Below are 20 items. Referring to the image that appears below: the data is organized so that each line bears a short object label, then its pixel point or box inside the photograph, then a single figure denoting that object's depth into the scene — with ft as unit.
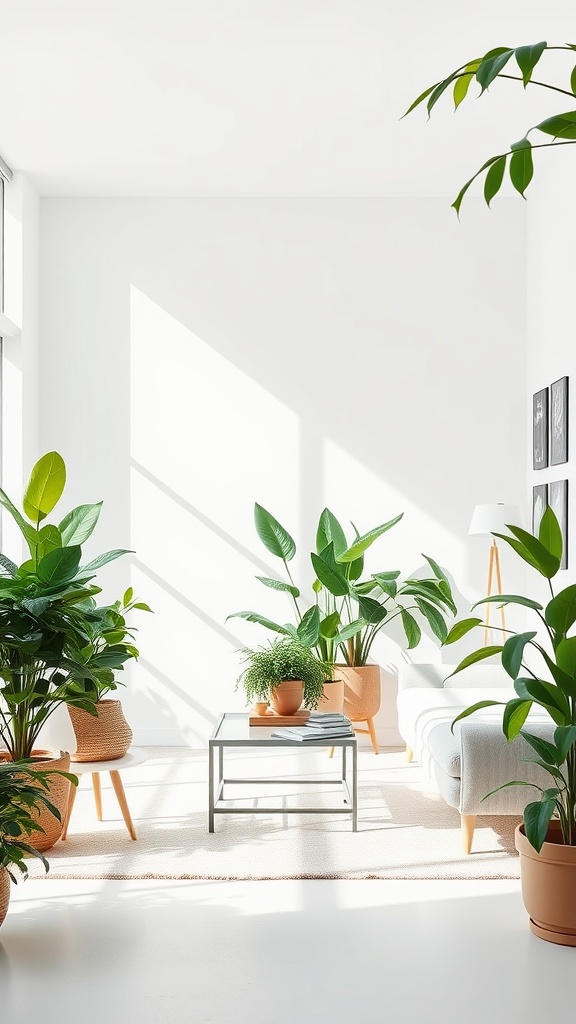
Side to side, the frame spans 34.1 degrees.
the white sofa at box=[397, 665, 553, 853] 10.94
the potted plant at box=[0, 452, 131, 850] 10.30
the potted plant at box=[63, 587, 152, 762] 11.44
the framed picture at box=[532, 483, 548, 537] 17.21
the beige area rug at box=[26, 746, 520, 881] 11.02
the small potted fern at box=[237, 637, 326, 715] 13.38
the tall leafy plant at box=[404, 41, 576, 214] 5.16
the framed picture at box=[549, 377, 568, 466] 15.78
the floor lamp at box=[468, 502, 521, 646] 17.03
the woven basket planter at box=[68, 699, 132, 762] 11.99
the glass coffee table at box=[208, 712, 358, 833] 12.23
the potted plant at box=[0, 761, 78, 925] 8.47
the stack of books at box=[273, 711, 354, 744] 12.35
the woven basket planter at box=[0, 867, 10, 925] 8.75
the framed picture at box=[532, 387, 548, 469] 17.13
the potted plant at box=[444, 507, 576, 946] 8.39
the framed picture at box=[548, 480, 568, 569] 15.70
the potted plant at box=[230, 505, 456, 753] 16.40
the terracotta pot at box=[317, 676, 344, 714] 16.11
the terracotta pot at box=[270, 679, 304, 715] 13.35
